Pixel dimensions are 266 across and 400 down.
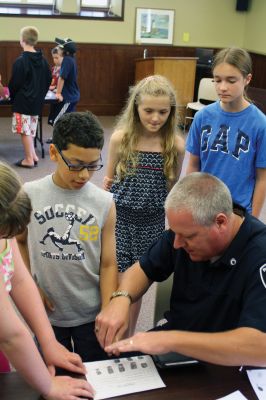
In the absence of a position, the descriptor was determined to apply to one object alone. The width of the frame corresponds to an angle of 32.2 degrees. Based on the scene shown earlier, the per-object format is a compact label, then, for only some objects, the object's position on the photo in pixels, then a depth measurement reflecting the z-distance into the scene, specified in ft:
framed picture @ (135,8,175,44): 26.37
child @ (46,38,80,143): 19.21
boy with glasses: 5.16
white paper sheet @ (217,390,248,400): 4.01
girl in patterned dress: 7.12
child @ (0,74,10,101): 17.99
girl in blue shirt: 7.36
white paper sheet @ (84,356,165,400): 4.10
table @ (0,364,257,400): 3.99
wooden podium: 24.13
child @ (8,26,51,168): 17.25
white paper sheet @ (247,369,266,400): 4.10
